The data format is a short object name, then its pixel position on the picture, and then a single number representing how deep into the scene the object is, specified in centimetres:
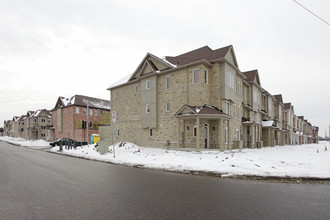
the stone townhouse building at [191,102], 2134
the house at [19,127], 8881
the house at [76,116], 4591
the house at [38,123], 7119
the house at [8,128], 11490
